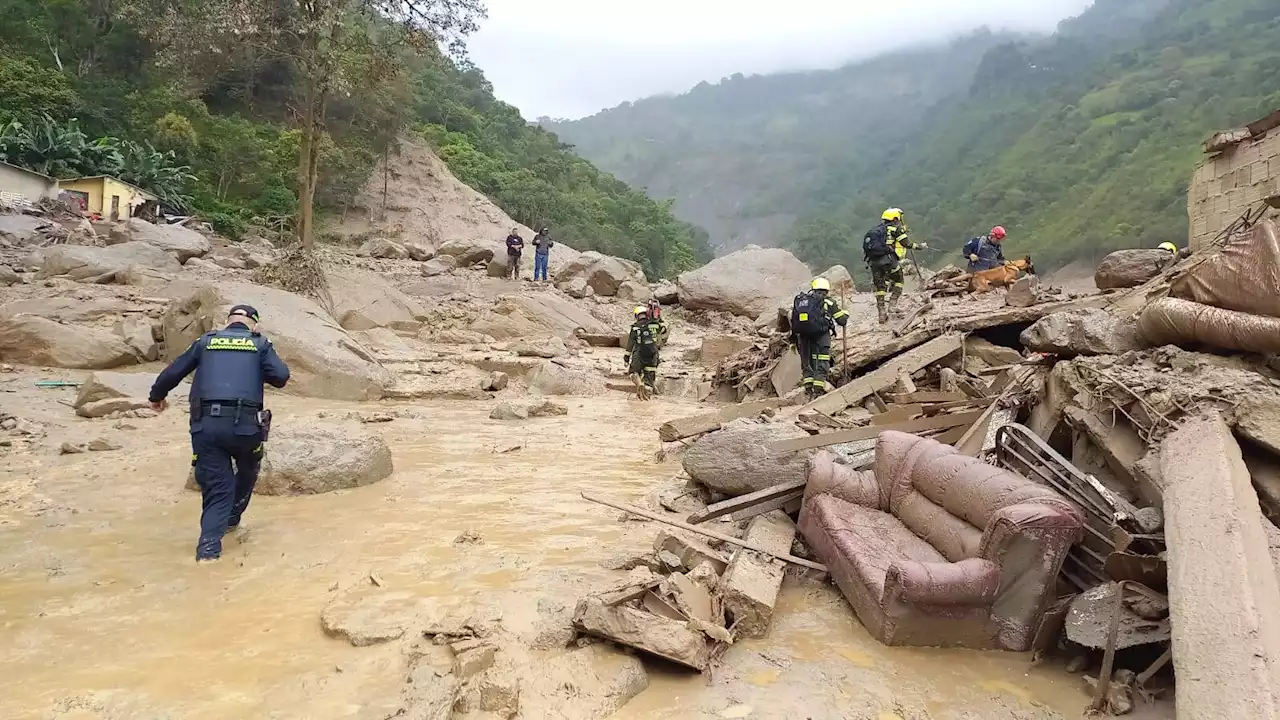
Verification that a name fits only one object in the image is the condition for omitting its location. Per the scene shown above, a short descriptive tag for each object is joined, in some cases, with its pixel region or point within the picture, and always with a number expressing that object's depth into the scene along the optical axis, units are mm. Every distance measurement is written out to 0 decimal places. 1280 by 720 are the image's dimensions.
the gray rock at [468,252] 23125
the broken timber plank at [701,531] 3784
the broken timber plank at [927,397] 5891
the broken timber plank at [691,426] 6867
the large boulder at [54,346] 8648
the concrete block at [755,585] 3238
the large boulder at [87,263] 12500
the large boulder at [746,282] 17953
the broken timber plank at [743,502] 4441
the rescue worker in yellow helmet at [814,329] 8258
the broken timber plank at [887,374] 7090
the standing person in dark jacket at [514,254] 21312
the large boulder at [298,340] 9195
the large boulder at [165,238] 15906
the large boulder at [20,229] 14992
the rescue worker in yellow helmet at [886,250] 10117
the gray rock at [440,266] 20386
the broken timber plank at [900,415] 5758
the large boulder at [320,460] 5207
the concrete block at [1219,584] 2098
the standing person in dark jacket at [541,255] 21266
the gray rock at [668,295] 19312
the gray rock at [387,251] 22495
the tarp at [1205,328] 3646
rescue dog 10602
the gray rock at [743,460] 4641
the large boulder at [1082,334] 4582
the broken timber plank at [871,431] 4721
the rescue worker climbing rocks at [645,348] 10898
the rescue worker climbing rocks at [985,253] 11953
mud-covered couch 2986
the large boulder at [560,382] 10930
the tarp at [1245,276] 3648
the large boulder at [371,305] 13547
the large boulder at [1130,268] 8672
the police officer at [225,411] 4156
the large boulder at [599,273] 21234
